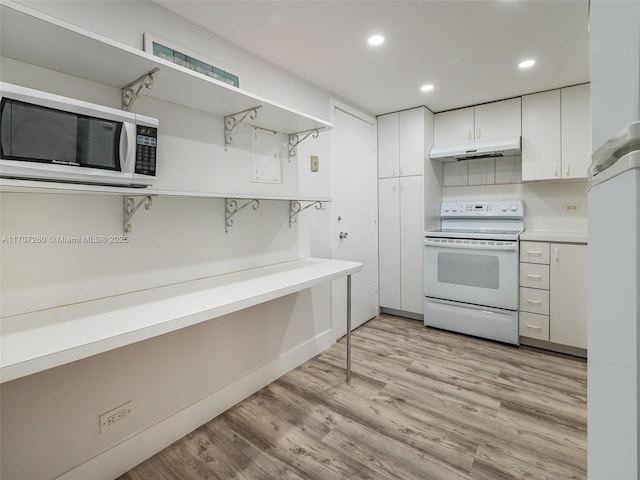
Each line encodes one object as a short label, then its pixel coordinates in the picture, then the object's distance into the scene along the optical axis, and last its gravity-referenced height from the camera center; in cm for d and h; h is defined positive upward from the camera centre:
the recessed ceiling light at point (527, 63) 236 +130
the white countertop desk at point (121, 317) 90 -30
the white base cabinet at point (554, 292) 263 -48
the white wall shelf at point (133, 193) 101 +17
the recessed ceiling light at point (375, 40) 198 +125
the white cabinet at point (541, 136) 291 +94
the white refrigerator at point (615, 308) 45 -12
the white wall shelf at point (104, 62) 101 +68
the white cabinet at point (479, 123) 312 +118
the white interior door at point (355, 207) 302 +30
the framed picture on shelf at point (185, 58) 160 +98
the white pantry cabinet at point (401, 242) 346 -7
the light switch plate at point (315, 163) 268 +62
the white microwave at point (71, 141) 96 +32
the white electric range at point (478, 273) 289 -36
